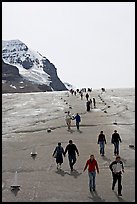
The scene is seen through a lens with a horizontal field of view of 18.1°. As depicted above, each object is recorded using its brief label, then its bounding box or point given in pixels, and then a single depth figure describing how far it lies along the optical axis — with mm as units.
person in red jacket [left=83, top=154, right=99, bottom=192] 17797
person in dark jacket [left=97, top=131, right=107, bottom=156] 24564
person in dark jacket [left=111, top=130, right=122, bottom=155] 24759
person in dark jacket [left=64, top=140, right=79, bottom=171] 21344
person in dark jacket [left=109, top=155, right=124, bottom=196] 17250
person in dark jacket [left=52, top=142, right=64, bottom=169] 21812
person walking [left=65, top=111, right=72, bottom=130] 36375
